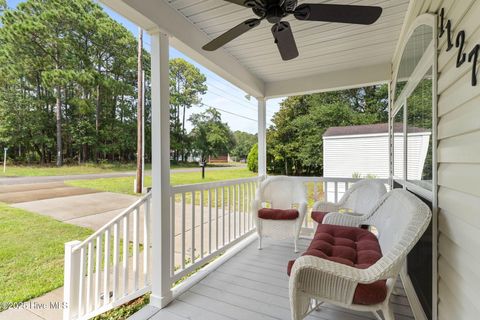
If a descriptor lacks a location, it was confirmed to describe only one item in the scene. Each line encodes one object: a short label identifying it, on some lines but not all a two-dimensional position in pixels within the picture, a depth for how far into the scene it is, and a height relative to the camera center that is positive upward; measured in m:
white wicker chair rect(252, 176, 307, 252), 3.08 -0.65
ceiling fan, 1.40 +0.95
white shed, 6.05 +0.23
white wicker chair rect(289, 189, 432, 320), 1.21 -0.63
